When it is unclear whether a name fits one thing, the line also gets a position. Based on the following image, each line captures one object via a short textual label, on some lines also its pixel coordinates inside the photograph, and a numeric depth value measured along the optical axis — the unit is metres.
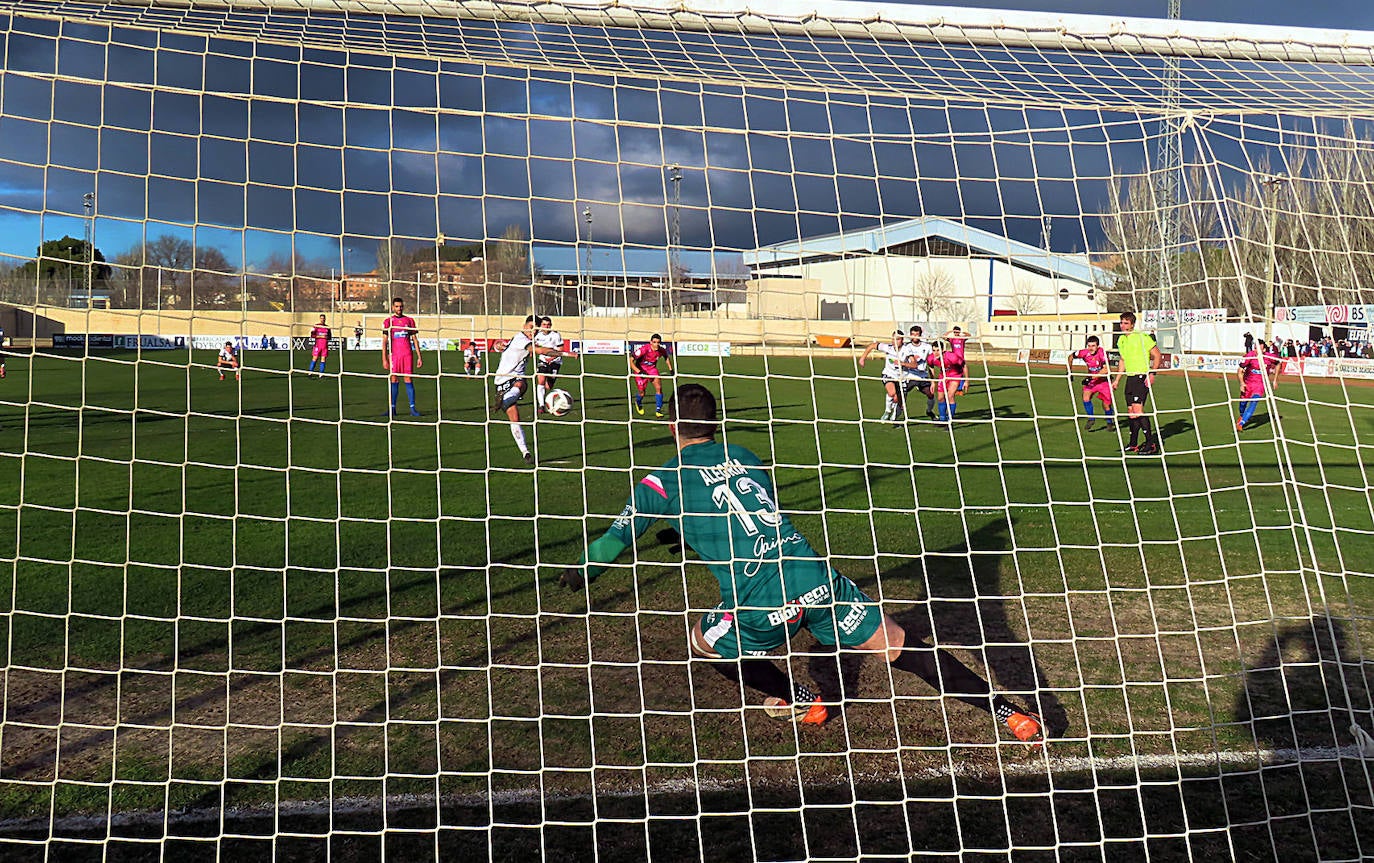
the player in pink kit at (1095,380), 13.38
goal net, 3.44
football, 10.69
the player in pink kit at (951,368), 13.73
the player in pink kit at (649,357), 15.02
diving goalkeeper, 3.83
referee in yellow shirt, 11.48
